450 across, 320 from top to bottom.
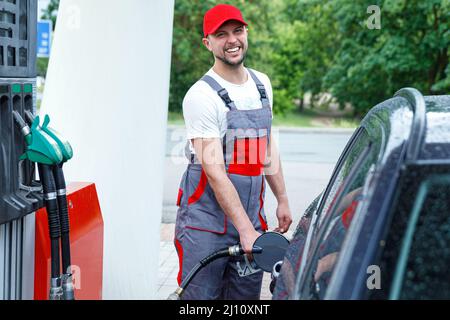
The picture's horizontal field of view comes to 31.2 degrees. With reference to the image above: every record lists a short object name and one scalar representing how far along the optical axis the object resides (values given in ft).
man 12.32
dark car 6.24
